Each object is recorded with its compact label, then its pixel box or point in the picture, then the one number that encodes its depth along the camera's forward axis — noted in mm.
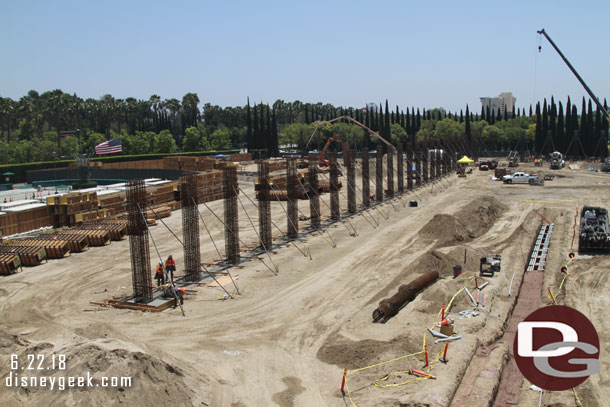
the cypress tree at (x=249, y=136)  112138
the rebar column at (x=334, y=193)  42159
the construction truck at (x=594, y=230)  29141
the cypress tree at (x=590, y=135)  99625
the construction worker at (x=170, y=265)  24481
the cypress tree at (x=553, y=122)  106438
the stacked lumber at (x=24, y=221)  36094
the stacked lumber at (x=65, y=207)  38281
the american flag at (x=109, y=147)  66588
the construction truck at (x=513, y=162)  90500
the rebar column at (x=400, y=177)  59312
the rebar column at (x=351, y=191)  45281
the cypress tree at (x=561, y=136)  105312
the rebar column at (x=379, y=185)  52288
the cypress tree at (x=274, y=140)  106500
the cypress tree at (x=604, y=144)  96000
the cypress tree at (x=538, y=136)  108375
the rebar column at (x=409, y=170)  63281
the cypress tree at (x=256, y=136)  112250
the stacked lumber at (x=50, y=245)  31703
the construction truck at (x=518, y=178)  67062
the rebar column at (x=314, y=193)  39031
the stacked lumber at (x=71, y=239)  33344
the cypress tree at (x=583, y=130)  100938
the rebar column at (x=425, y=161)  68950
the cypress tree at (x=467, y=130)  111938
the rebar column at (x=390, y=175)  56206
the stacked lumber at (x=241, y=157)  96681
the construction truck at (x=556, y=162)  84438
